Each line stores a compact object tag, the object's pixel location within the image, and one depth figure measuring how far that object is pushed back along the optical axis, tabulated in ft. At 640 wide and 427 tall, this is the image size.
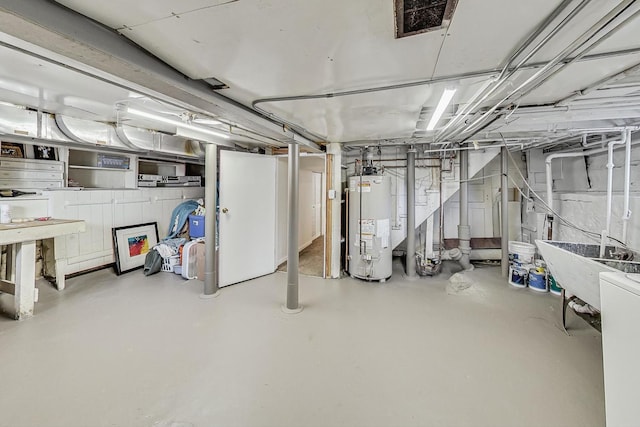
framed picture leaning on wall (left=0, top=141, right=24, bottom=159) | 9.65
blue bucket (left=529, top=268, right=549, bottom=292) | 10.67
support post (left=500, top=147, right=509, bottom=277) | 12.20
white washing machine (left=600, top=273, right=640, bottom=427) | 3.66
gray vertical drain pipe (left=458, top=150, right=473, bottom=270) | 13.10
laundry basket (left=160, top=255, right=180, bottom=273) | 12.42
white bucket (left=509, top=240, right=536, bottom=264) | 11.18
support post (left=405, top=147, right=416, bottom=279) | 12.51
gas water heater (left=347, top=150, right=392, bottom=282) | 11.64
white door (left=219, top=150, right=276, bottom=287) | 10.87
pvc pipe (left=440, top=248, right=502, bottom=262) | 14.35
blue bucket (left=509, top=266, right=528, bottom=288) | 11.09
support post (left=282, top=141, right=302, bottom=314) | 8.90
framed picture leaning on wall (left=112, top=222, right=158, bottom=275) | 12.37
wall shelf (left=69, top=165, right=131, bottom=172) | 11.50
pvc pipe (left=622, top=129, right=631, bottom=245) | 7.79
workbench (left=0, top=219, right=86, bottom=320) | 7.83
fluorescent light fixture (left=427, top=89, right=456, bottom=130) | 5.19
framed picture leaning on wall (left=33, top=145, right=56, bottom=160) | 10.51
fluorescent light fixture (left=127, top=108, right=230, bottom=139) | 7.09
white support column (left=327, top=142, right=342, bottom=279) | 12.28
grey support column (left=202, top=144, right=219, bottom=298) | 9.97
